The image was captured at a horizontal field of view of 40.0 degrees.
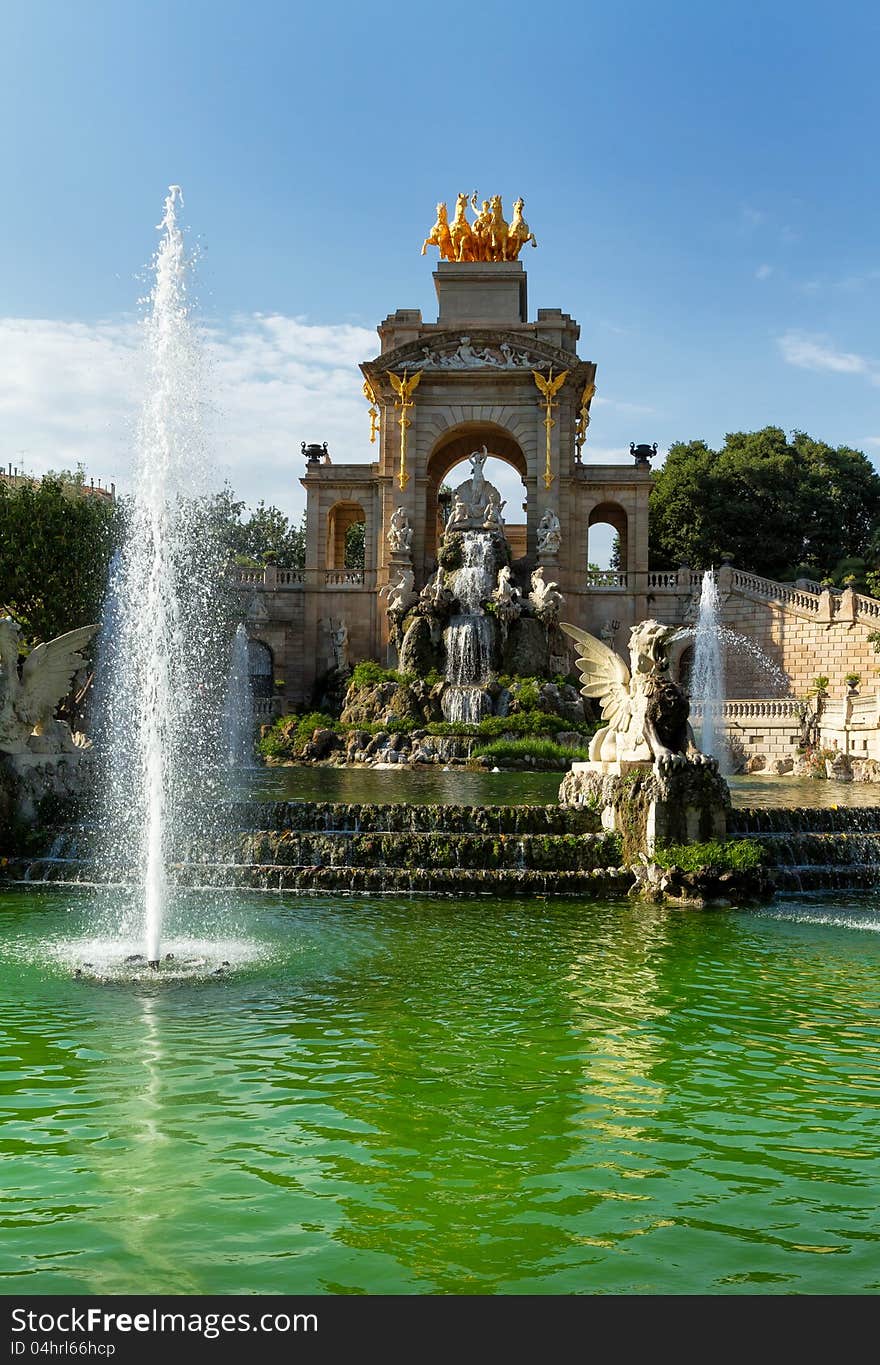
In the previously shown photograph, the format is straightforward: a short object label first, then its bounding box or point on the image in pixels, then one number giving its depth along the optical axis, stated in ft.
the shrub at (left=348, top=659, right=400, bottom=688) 120.67
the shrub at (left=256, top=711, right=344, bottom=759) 107.86
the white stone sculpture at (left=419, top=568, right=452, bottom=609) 120.98
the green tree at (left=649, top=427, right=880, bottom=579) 170.40
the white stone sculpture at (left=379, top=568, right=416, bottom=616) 127.75
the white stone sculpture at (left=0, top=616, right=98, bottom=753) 53.42
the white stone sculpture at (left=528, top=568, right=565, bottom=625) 123.34
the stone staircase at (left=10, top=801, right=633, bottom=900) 47.29
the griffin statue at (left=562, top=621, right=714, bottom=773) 48.85
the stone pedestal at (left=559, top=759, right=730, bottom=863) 47.09
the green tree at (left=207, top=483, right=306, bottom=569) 212.43
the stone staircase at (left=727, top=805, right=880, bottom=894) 49.49
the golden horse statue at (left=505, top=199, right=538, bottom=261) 152.05
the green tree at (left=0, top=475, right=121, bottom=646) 105.81
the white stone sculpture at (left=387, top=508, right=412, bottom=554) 135.85
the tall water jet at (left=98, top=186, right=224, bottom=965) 39.24
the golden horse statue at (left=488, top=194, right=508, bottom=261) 152.25
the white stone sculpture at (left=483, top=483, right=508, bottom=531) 131.13
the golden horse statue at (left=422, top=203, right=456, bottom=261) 153.48
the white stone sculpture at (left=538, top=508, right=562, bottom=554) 135.54
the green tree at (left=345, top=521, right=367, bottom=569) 224.12
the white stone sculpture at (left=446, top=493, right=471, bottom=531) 132.36
